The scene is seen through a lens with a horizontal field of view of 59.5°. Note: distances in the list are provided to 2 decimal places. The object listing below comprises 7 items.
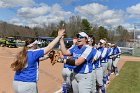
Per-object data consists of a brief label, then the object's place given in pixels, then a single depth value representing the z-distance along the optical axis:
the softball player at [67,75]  3.75
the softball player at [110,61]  6.06
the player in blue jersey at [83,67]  2.73
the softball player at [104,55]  4.63
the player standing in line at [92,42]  3.56
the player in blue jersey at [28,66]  2.24
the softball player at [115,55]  6.97
